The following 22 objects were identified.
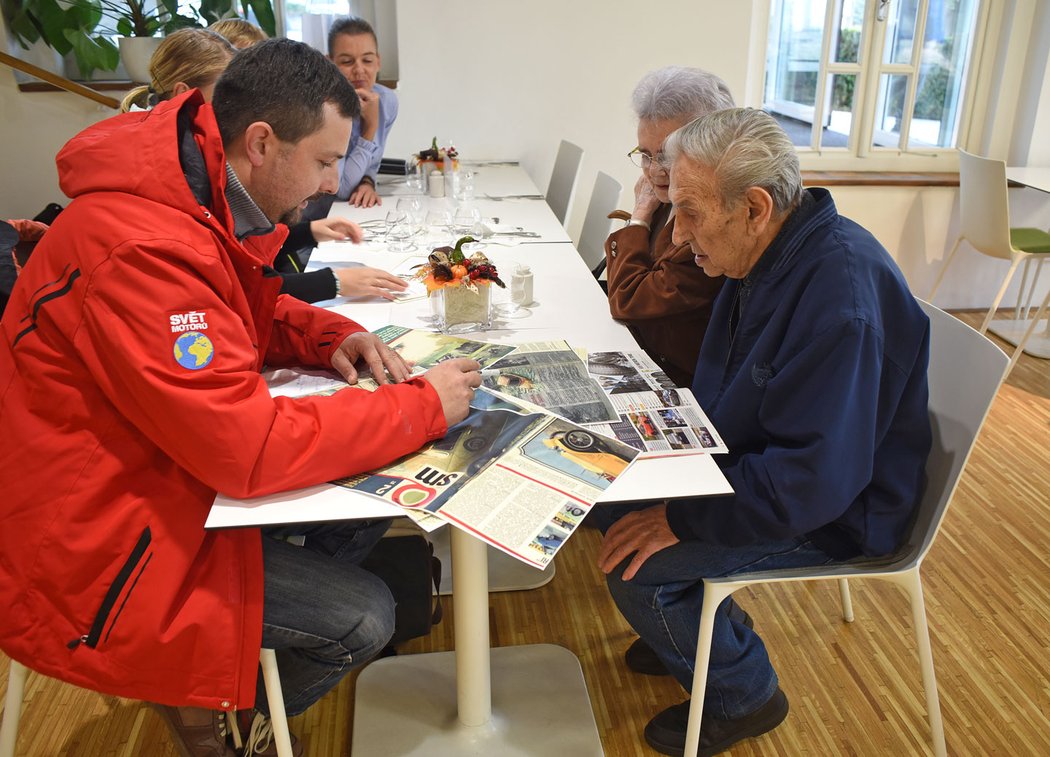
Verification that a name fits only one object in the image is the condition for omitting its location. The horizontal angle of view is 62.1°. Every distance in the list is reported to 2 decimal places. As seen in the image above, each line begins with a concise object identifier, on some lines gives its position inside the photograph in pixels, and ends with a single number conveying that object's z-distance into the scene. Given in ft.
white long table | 5.68
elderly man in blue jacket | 4.71
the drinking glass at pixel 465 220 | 9.50
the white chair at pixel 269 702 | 4.93
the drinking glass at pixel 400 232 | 8.87
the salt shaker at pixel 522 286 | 6.85
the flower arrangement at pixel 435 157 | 11.38
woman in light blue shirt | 11.09
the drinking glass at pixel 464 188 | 10.81
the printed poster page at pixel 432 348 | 5.68
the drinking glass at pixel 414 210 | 9.52
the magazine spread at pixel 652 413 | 4.72
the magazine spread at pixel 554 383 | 4.97
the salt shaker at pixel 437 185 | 11.27
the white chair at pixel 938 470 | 5.00
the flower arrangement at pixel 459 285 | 6.21
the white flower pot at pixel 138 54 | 13.25
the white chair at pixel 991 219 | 12.14
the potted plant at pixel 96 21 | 13.12
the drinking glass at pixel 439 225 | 9.36
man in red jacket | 3.99
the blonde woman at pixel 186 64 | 7.30
